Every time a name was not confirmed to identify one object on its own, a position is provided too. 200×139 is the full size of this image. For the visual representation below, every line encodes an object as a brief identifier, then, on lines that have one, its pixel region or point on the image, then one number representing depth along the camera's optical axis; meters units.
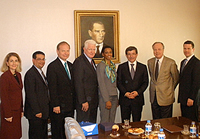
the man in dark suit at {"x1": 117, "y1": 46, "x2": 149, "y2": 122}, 3.69
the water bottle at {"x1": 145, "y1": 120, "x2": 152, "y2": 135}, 2.15
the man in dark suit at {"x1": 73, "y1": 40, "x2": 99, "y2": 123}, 3.21
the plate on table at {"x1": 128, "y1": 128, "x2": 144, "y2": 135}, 2.14
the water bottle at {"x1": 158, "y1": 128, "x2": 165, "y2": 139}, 1.89
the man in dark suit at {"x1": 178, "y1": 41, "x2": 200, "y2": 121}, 3.41
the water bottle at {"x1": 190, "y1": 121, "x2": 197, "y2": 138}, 2.09
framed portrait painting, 4.29
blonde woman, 3.02
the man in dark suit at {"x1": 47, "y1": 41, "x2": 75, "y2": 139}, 3.20
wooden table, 2.09
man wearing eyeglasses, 3.16
